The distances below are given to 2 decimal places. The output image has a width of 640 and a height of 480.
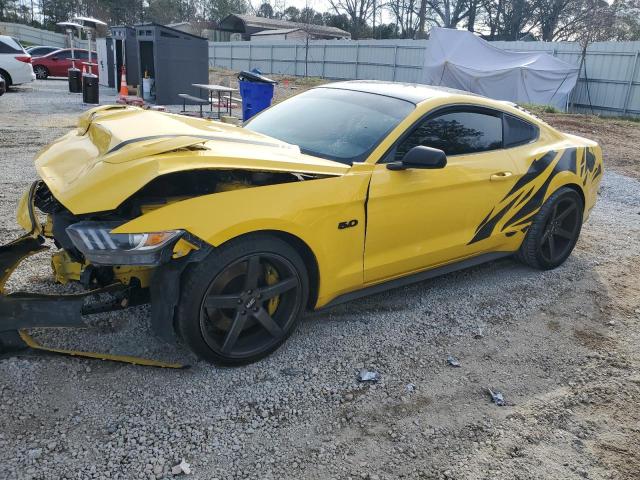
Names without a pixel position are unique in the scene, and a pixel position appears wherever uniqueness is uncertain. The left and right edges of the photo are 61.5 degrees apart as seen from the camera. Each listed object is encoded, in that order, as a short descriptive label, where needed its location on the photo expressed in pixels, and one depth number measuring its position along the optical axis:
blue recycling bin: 10.34
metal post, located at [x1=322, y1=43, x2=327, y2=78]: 32.66
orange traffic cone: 16.66
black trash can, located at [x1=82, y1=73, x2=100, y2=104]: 15.42
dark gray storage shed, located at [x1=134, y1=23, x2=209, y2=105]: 15.80
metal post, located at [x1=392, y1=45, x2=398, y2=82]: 28.03
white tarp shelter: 19.97
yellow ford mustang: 2.72
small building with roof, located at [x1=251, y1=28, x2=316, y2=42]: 48.56
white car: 17.30
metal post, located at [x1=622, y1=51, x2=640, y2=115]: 19.80
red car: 24.50
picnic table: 12.92
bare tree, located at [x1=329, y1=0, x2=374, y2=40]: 53.15
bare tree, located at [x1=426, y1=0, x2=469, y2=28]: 42.53
